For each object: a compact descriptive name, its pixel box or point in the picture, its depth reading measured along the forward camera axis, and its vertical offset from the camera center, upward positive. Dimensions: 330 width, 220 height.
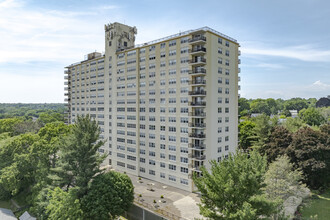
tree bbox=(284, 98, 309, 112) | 198.75 -3.05
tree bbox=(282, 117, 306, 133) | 70.06 -7.40
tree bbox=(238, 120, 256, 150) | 73.50 -10.79
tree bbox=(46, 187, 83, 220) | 32.03 -15.40
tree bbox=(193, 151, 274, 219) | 22.72 -9.38
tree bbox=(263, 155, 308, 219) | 31.69 -11.94
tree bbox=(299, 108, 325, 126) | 108.38 -7.82
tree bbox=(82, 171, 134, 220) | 33.47 -15.04
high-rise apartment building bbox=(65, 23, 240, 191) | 46.00 +0.41
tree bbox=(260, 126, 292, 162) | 50.22 -9.64
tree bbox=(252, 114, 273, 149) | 59.06 -7.24
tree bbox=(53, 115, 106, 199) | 36.91 -9.24
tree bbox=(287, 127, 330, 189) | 43.88 -11.45
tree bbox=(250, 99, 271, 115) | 175.38 -3.25
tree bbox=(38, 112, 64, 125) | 116.84 -7.16
